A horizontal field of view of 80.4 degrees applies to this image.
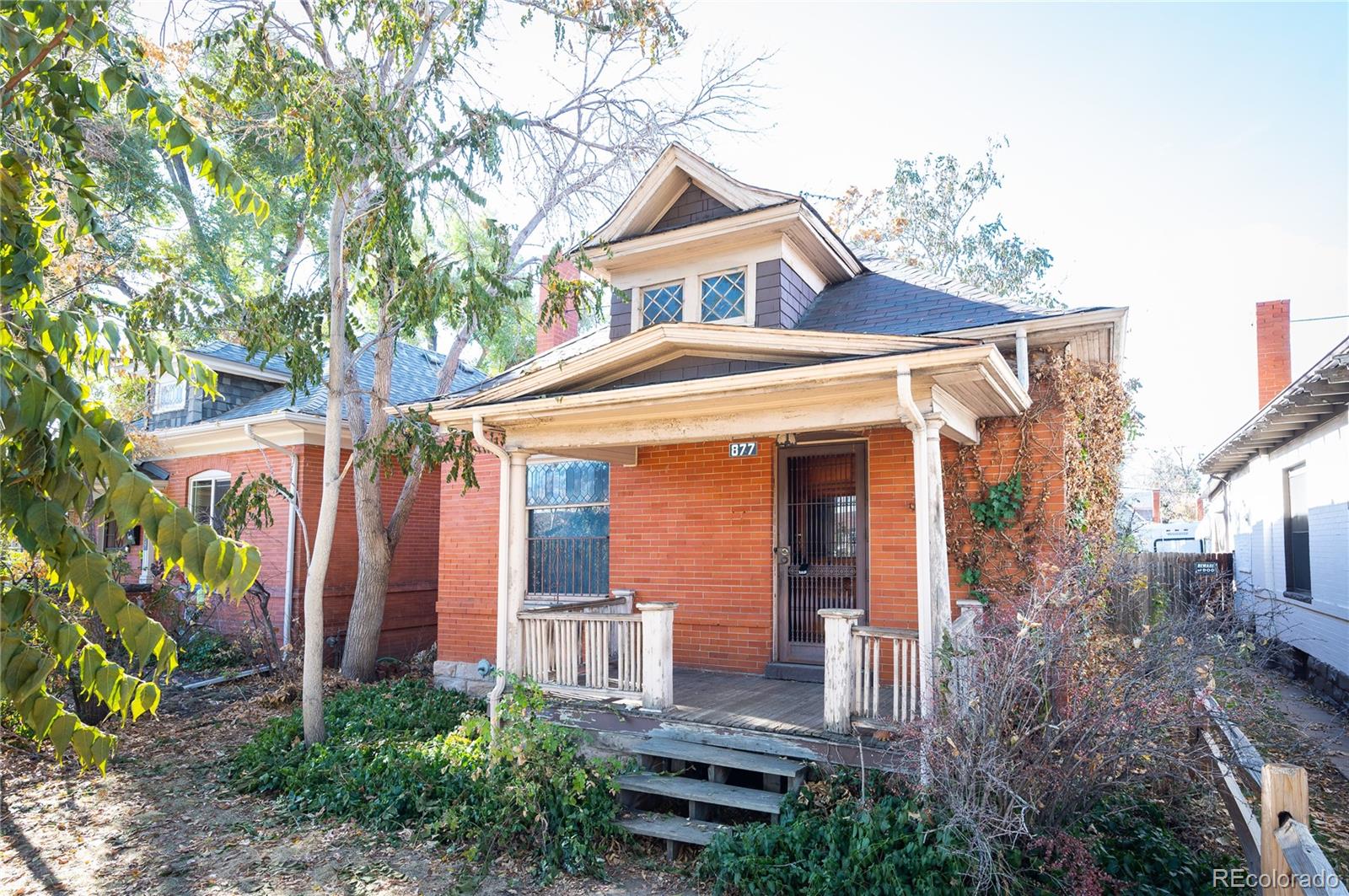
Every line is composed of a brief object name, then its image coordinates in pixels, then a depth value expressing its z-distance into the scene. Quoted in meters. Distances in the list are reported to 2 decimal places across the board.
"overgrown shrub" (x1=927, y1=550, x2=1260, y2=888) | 4.69
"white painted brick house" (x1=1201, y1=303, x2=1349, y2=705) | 9.44
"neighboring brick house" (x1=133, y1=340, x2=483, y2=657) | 12.96
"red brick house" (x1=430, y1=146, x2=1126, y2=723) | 6.31
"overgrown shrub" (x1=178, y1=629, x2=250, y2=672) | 12.42
